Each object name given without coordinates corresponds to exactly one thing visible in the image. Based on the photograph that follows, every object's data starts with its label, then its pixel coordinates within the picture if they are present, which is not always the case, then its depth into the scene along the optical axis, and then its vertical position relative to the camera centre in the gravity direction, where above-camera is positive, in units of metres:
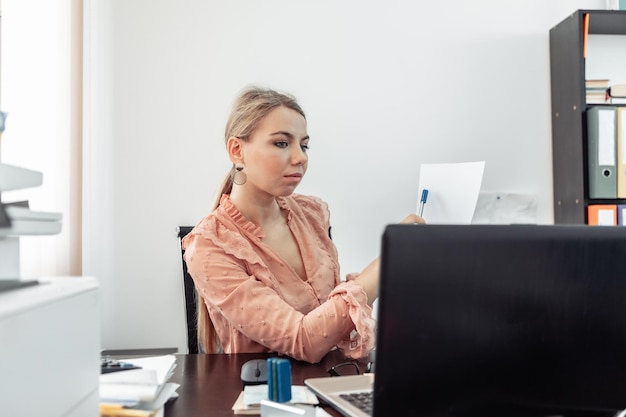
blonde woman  1.17 -0.12
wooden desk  0.85 -0.31
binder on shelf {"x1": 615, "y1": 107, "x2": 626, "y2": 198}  2.27 +0.25
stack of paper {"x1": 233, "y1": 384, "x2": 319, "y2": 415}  0.83 -0.29
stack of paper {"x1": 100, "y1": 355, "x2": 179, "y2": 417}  0.78 -0.26
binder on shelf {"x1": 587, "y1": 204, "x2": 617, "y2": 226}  2.28 -0.01
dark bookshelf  2.32 +0.45
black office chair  1.77 -0.30
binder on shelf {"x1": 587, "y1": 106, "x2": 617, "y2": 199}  2.27 +0.25
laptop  0.55 -0.12
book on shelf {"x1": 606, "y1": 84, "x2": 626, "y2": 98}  2.38 +0.51
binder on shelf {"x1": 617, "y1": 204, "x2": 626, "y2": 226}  2.29 -0.01
